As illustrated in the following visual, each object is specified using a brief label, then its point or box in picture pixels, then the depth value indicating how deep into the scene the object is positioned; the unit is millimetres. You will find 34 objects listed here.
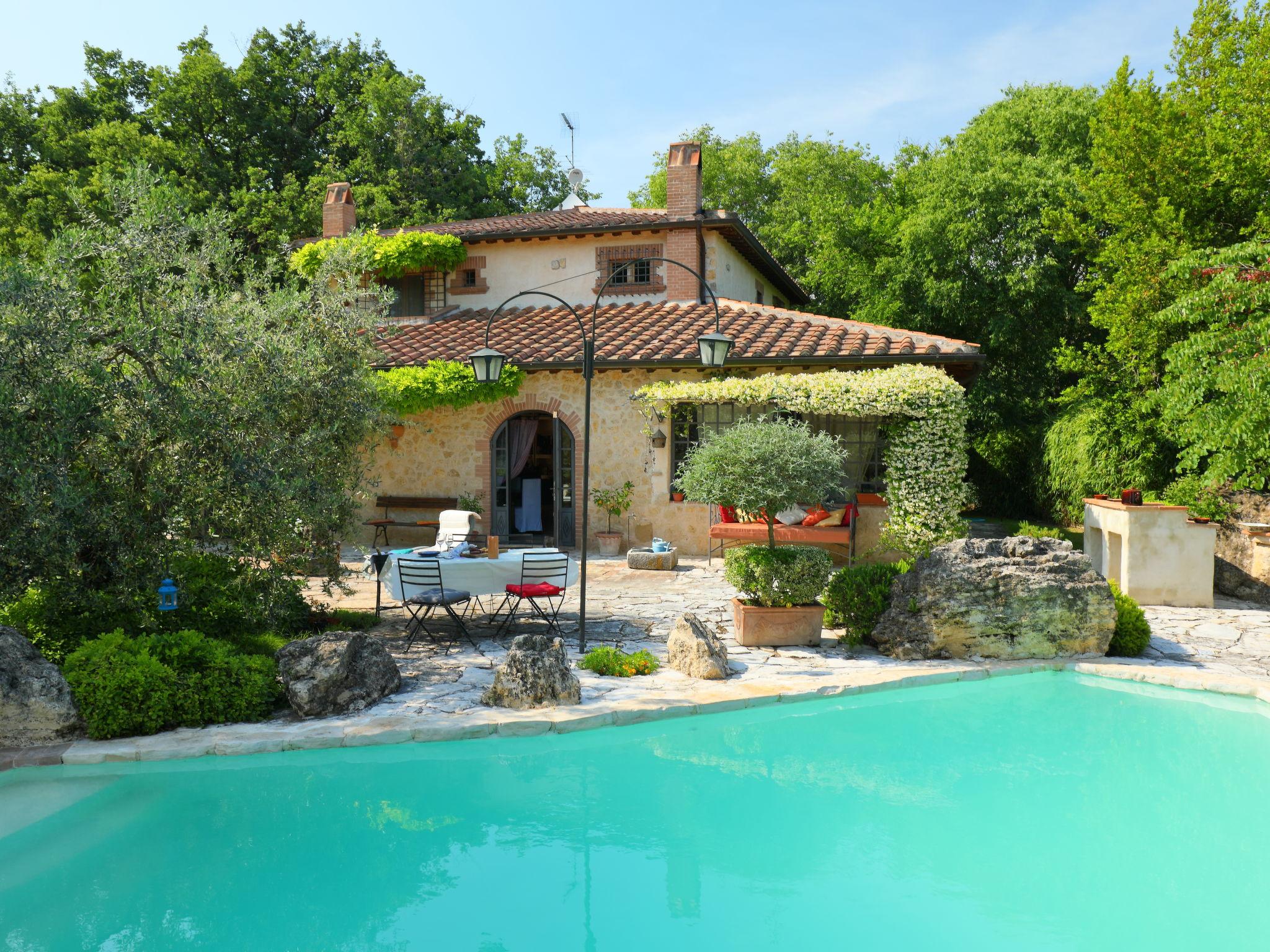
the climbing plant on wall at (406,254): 16531
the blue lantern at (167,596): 6770
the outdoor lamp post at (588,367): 7891
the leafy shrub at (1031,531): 11023
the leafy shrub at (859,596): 8758
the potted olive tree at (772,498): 8539
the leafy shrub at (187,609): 6871
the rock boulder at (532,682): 6852
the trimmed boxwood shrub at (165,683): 6098
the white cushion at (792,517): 12523
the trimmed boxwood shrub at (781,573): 8578
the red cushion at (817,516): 12484
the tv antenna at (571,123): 20594
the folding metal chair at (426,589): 8266
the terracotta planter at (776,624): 8672
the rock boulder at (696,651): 7605
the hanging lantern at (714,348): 7902
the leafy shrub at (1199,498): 11172
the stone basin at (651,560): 12609
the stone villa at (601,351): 13656
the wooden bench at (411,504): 14844
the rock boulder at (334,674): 6566
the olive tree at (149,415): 6137
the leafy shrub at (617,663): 7699
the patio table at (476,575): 8555
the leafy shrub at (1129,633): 8398
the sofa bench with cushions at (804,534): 12180
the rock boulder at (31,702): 5910
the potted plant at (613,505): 14047
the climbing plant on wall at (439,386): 13891
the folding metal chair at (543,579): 8602
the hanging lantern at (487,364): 7914
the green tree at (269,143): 23078
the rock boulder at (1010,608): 8219
